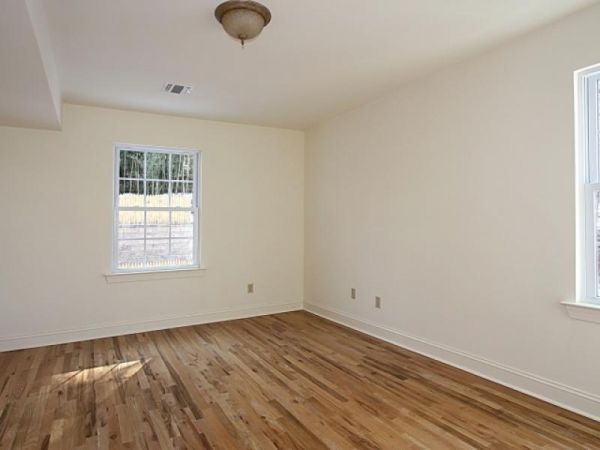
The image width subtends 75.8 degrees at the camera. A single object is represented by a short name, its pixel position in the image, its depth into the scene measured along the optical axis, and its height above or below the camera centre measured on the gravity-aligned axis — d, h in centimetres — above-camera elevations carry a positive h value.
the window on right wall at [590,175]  248 +38
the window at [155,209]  448 +25
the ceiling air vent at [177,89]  362 +136
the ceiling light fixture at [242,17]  227 +129
